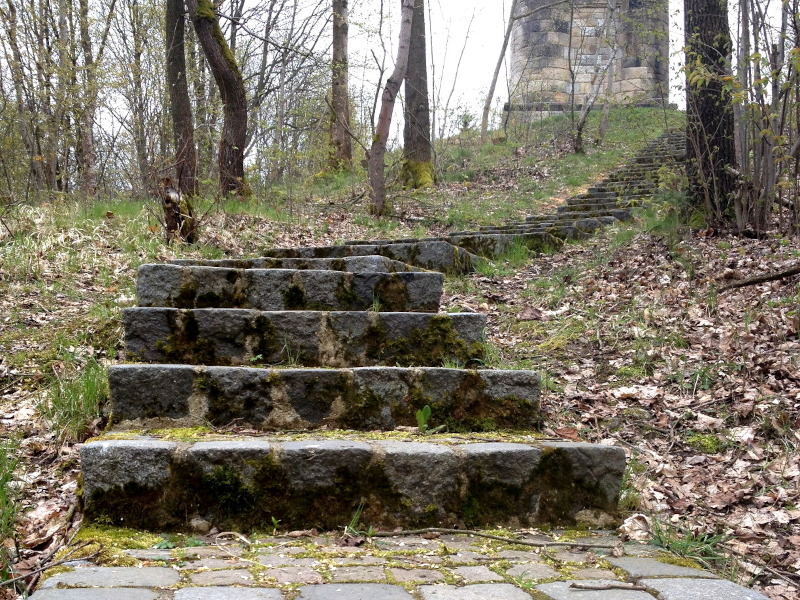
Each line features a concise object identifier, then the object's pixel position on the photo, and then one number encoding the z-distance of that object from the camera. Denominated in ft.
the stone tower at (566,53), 68.64
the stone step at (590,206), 31.35
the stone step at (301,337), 10.81
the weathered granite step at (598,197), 31.83
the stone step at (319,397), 9.23
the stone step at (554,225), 26.71
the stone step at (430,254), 19.91
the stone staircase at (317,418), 7.64
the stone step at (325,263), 14.96
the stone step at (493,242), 24.04
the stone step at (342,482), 7.43
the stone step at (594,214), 29.48
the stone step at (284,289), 12.52
